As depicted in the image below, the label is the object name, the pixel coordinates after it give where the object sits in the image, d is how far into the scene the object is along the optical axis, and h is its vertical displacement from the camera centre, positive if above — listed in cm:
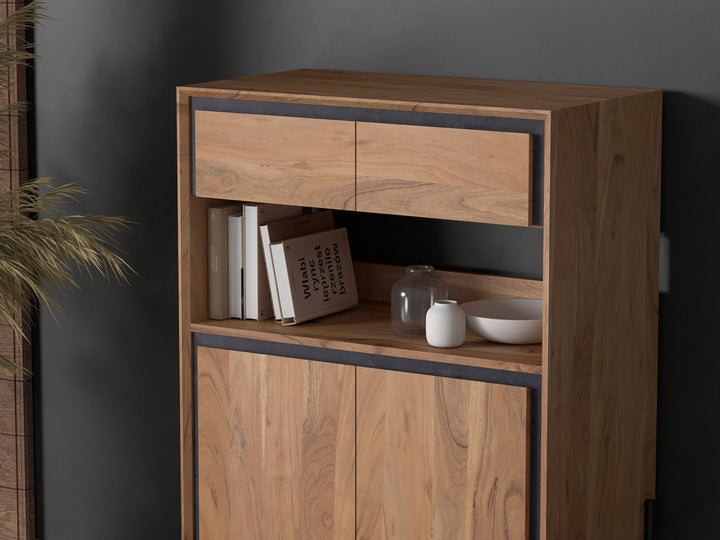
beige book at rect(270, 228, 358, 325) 459 -16
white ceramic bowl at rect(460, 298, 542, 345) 422 -26
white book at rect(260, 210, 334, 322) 460 -5
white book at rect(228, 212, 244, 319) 466 -14
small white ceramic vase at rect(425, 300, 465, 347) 421 -26
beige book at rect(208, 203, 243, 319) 467 -12
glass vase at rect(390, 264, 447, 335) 446 -21
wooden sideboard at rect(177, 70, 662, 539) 399 -31
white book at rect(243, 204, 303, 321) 461 -13
